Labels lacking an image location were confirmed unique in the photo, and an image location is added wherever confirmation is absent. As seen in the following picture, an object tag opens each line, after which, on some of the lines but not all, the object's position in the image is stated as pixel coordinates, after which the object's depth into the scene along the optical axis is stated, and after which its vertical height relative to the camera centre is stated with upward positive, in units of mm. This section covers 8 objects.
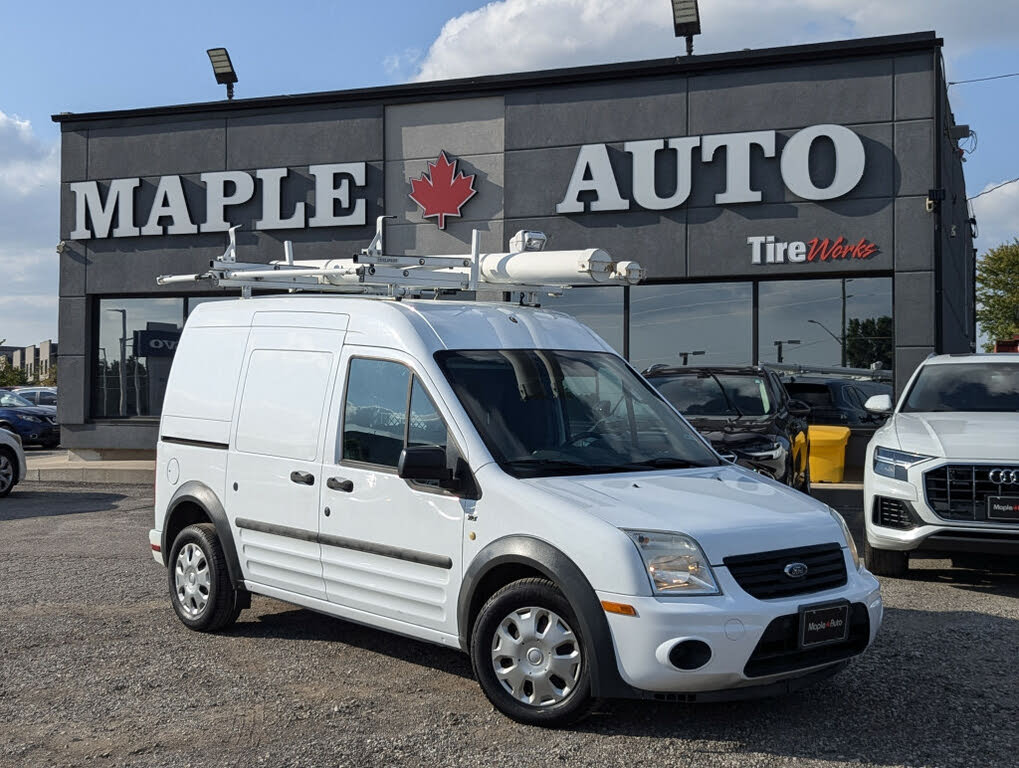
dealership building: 15117 +2917
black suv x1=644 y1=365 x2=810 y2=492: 10492 -252
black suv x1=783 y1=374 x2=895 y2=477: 15289 -173
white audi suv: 7570 -686
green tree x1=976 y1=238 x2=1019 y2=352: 56188 +5058
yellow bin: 14648 -847
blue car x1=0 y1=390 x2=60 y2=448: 26781 -962
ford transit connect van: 4531 -589
